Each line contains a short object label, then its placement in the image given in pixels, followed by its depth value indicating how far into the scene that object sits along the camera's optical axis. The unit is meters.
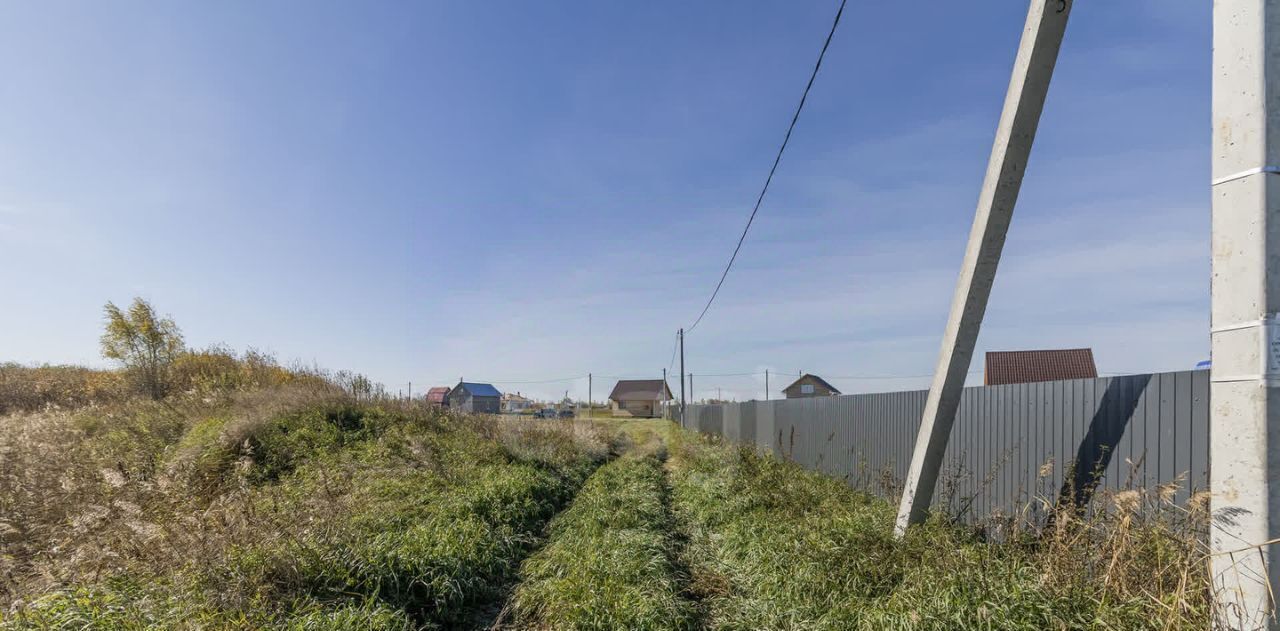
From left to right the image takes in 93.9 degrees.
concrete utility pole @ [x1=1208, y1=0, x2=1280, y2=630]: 2.21
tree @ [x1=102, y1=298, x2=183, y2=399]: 18.11
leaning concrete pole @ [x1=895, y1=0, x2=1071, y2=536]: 4.11
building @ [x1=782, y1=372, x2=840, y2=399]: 59.34
